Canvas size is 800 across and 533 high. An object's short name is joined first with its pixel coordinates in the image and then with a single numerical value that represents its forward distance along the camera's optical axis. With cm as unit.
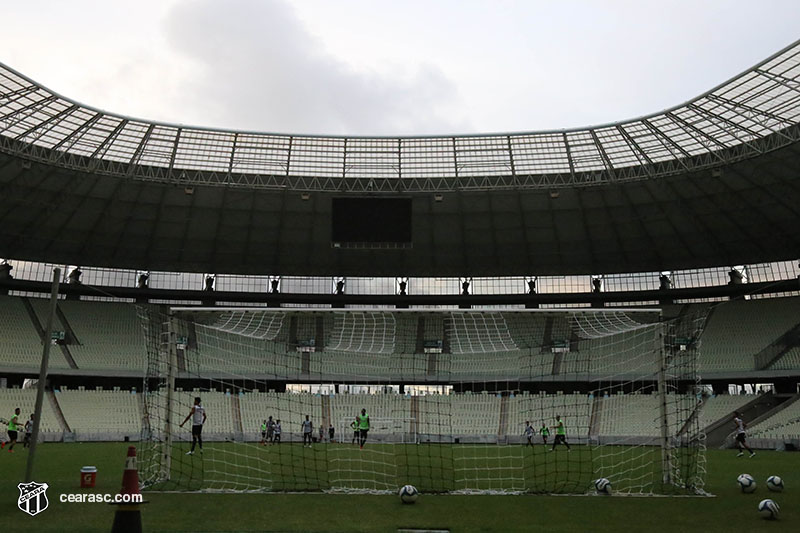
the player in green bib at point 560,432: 2708
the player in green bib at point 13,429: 2714
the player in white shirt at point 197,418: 1975
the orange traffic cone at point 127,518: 747
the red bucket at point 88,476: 1371
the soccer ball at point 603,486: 1437
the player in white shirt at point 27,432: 3102
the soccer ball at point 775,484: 1442
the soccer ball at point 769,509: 1095
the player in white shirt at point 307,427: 2958
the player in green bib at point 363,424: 2411
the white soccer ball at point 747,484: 1420
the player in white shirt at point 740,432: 2639
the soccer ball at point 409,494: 1270
